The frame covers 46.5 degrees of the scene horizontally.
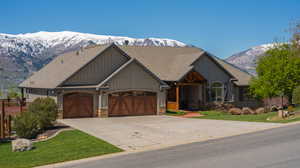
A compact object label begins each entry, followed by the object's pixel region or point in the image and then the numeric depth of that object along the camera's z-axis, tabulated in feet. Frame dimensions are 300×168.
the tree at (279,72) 106.73
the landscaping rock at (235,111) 108.62
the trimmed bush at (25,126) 67.72
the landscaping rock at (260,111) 110.24
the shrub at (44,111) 73.77
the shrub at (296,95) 111.63
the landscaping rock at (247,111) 108.17
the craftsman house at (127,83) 94.73
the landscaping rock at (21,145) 54.08
